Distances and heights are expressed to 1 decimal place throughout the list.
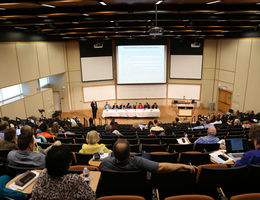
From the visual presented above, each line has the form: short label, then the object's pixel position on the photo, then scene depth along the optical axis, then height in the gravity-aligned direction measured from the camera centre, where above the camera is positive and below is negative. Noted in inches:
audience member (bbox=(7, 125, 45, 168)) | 116.3 -55.9
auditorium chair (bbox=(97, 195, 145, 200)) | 83.4 -57.8
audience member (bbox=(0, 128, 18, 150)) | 151.6 -62.1
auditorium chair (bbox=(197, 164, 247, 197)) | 110.1 -68.9
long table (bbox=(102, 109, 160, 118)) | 580.8 -152.8
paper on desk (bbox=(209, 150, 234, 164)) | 148.9 -76.5
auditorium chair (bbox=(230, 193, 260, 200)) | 86.1 -59.9
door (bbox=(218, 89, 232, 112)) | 602.5 -128.9
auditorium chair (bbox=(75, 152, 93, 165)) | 155.1 -76.5
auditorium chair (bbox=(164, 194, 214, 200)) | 85.1 -58.9
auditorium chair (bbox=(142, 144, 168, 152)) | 194.7 -85.8
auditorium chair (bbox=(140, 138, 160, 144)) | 221.6 -90.2
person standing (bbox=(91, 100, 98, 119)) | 574.6 -135.6
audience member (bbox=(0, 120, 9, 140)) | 223.7 -71.8
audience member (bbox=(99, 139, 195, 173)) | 100.2 -53.2
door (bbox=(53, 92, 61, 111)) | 652.1 -130.3
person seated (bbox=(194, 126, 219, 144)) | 201.5 -80.7
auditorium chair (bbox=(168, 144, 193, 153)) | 193.6 -86.0
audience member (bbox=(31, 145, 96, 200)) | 73.5 -45.3
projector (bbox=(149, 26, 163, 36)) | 288.0 +42.2
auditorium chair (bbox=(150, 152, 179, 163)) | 147.8 -72.9
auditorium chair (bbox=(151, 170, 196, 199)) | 104.0 -66.3
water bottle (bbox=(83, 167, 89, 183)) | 105.7 -60.7
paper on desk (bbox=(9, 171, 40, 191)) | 99.5 -62.7
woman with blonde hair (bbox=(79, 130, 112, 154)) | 170.9 -73.4
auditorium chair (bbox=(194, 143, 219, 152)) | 189.8 -84.0
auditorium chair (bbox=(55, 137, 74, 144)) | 230.5 -91.7
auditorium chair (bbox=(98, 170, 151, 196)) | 101.1 -63.5
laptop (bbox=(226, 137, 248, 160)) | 167.5 -73.2
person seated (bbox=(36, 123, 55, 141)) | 232.6 -84.5
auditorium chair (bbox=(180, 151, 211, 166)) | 148.7 -75.1
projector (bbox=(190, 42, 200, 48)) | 581.9 +44.6
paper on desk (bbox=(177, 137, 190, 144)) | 216.6 -89.9
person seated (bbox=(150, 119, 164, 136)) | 287.3 -102.3
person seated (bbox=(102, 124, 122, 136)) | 262.7 -90.2
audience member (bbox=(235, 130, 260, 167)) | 121.0 -59.5
